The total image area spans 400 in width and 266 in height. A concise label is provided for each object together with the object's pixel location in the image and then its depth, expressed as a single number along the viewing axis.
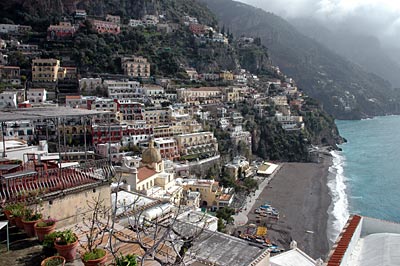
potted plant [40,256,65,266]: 5.96
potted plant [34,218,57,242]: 7.02
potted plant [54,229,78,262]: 6.39
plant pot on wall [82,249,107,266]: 5.86
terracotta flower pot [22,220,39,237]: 7.25
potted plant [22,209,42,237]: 7.27
